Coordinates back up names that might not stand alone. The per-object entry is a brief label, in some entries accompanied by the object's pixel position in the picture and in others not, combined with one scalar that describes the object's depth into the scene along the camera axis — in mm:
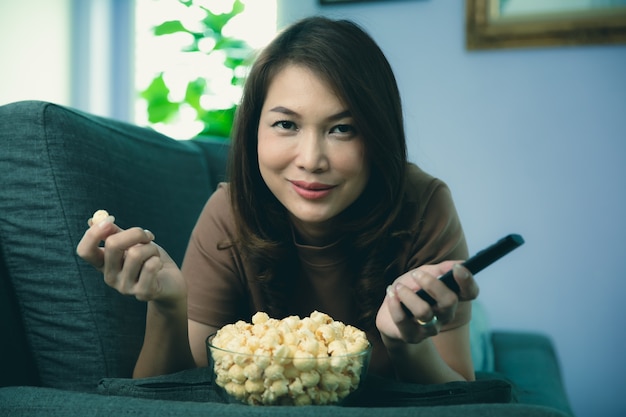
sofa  761
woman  1015
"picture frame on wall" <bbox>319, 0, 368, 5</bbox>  2379
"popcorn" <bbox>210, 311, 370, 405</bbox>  678
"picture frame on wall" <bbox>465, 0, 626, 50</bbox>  2113
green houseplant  2732
